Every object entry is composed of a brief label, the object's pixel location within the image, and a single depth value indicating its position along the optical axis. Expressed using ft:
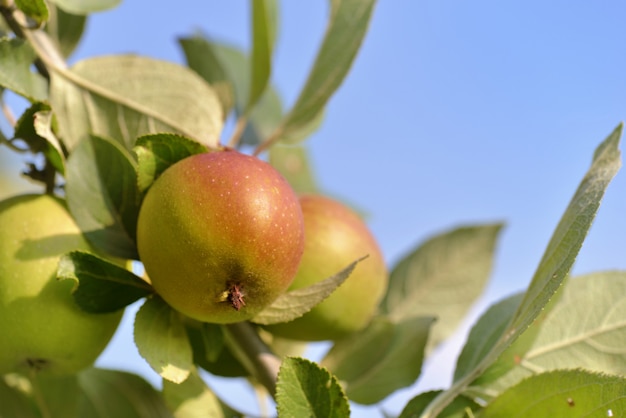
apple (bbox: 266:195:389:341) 2.26
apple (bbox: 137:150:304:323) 2.01
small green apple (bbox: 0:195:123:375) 2.12
